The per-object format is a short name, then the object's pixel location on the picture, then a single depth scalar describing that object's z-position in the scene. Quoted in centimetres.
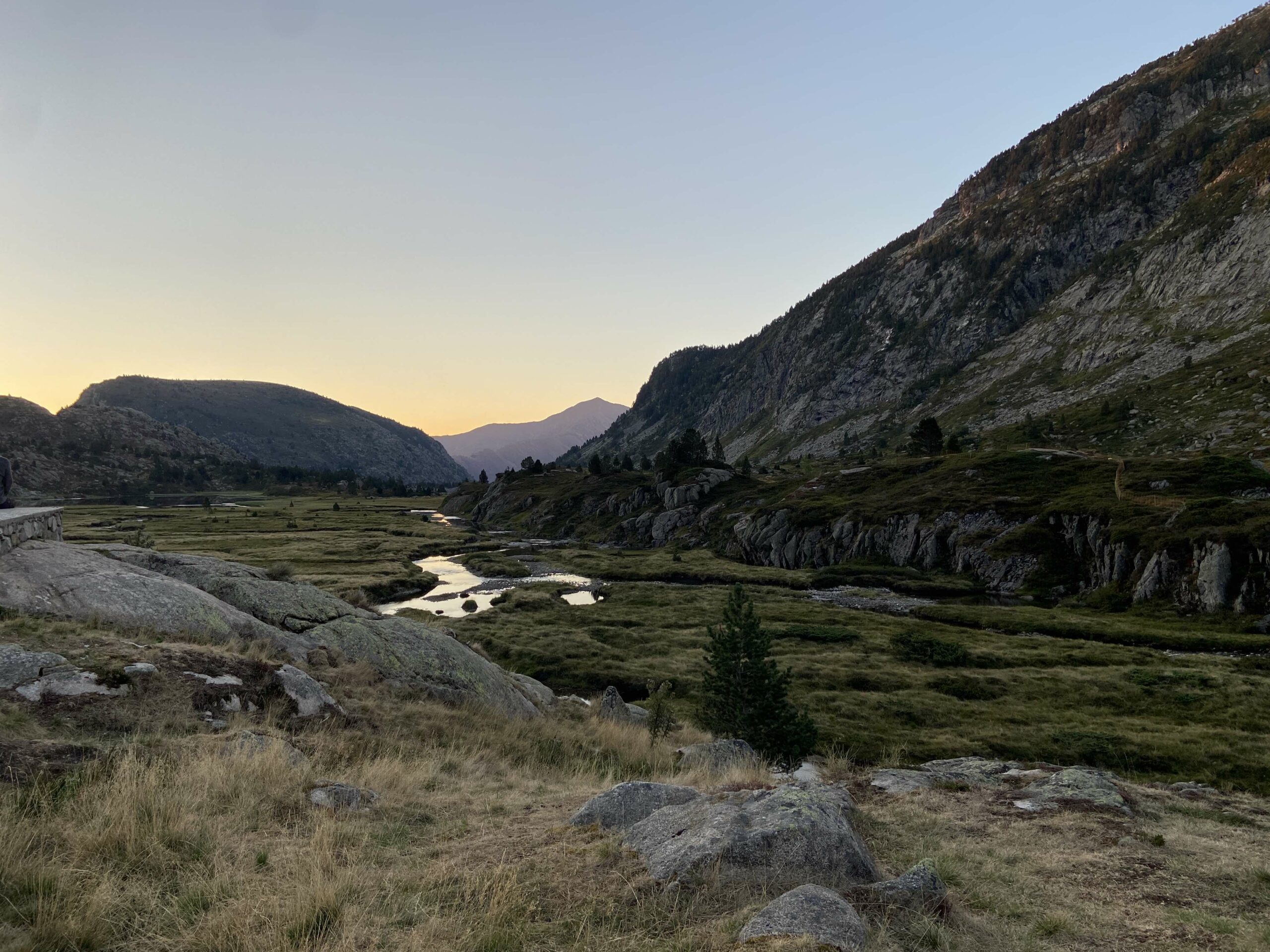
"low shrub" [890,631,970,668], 4562
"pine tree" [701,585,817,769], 2339
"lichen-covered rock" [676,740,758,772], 1745
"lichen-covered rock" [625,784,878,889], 770
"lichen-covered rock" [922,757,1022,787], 1772
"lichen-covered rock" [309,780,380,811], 1007
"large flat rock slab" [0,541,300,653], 1733
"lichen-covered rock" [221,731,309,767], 1126
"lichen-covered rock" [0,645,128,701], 1213
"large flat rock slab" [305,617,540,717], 2053
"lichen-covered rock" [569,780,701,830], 1002
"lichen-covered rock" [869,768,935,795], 1620
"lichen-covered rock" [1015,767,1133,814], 1447
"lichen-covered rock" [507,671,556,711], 2473
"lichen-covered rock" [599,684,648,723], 2609
